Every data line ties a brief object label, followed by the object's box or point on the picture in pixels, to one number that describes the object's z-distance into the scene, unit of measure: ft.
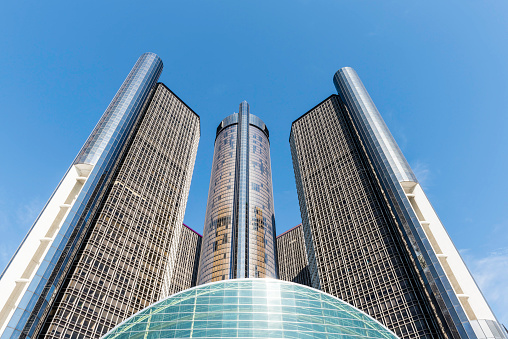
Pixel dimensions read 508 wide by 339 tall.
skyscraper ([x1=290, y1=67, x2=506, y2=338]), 227.20
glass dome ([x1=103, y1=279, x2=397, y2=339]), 141.69
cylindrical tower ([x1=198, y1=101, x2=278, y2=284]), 479.41
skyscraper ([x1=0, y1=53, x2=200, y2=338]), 214.28
